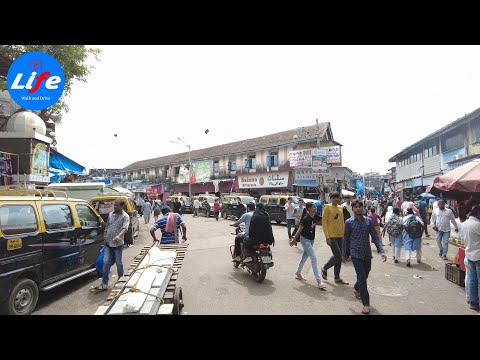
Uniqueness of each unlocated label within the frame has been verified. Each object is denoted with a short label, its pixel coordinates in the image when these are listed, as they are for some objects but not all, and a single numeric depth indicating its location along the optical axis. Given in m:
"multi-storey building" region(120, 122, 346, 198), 29.09
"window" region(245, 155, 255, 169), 32.94
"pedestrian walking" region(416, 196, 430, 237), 11.70
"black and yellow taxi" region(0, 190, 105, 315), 4.17
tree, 11.03
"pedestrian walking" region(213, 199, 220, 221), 21.88
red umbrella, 6.31
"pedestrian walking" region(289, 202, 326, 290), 6.20
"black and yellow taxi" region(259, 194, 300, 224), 18.03
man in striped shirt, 6.16
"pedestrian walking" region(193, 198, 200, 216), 25.09
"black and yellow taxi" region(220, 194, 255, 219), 21.36
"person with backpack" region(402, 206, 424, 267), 7.81
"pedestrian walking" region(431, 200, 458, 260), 8.20
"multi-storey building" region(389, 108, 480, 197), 16.83
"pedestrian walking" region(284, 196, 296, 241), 12.16
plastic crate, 5.95
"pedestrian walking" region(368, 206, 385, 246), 9.09
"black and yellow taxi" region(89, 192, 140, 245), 10.66
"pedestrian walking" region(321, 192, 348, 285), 6.27
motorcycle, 6.17
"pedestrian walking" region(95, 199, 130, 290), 5.82
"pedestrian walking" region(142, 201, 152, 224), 19.24
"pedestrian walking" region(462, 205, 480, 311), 4.71
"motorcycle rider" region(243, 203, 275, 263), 6.34
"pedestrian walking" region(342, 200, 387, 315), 4.62
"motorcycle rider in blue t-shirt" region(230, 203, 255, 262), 6.78
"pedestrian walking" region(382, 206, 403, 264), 8.09
